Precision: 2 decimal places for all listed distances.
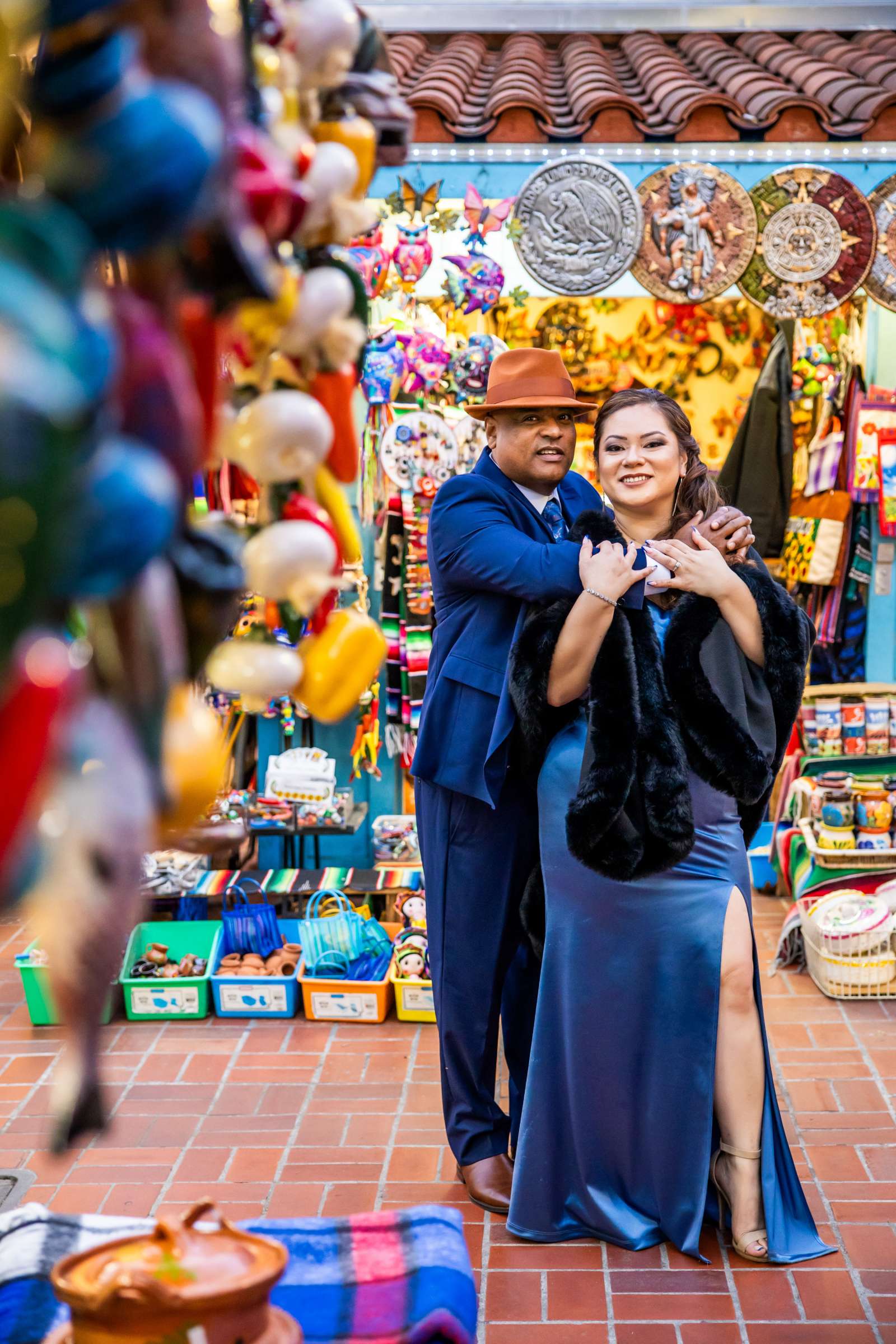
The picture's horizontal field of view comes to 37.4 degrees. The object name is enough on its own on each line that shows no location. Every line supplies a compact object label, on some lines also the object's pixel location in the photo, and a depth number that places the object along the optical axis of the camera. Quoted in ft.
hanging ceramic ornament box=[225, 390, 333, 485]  3.91
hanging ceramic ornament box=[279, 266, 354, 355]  4.00
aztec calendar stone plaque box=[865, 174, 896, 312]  15.87
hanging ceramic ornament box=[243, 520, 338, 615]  4.03
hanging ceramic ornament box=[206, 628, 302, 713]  4.16
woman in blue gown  10.06
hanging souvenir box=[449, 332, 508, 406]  15.94
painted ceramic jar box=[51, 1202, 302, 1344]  4.59
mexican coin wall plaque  15.76
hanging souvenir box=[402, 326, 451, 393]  16.19
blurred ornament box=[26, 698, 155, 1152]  2.58
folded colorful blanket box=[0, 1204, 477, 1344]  5.32
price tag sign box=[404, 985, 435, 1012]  15.24
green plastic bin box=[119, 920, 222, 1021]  15.49
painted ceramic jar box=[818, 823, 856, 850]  17.38
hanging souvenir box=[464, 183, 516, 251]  15.76
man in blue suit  10.93
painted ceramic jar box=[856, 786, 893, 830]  17.61
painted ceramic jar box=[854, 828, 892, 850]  17.46
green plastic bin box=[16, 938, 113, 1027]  15.40
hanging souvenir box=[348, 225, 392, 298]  15.20
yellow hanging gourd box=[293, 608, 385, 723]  4.42
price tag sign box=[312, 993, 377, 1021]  15.43
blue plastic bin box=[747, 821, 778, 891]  19.77
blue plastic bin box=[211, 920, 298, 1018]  15.55
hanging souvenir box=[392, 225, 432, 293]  15.76
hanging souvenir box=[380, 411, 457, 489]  16.55
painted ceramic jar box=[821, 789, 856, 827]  17.56
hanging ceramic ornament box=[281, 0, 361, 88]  4.00
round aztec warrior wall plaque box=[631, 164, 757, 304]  15.83
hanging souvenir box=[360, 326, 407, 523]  16.30
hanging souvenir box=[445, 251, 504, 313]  15.93
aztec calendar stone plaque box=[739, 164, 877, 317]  15.83
